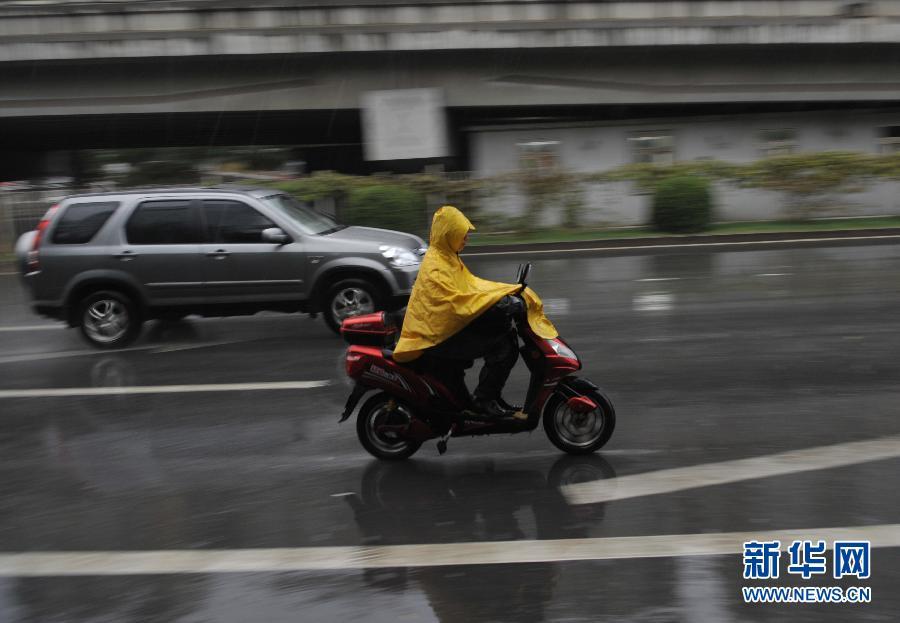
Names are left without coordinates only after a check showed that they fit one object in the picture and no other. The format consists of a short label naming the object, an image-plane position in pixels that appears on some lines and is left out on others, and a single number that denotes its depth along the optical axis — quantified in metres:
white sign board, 27.70
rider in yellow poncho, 6.01
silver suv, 10.99
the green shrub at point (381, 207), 20.86
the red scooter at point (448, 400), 6.27
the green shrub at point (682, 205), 20.52
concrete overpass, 27.45
